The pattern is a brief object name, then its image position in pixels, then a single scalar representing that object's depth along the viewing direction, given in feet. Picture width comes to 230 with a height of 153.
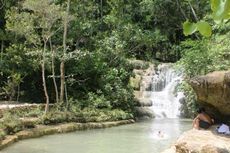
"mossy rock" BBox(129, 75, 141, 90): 76.59
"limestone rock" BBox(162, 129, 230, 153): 23.57
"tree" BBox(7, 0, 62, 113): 53.62
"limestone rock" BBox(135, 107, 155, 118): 69.10
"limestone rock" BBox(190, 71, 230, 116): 30.03
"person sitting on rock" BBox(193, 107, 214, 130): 31.37
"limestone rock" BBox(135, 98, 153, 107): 71.84
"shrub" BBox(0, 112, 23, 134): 43.55
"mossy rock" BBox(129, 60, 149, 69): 80.38
